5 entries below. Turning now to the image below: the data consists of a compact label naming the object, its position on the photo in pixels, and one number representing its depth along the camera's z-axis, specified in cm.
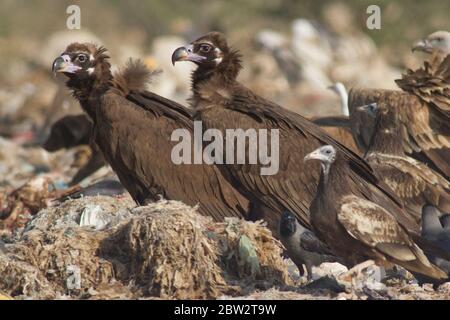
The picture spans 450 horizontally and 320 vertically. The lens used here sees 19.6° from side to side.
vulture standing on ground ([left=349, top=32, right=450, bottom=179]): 1145
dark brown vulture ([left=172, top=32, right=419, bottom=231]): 1009
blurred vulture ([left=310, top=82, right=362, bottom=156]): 1277
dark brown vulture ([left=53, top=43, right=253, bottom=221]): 1035
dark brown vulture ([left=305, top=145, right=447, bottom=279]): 873
